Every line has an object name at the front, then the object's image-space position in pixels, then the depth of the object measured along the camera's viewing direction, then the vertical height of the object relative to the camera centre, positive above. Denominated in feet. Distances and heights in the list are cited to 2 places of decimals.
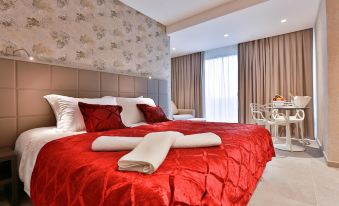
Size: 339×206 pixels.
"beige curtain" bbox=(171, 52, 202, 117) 18.69 +2.21
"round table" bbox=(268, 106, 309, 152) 10.61 -2.52
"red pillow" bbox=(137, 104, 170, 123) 8.78 -0.46
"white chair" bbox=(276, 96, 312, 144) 11.09 -0.03
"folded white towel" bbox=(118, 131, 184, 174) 2.77 -0.82
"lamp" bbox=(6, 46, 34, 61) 6.58 +1.82
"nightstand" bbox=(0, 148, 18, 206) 5.10 -1.95
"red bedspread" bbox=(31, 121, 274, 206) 2.38 -1.10
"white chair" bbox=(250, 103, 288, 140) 11.14 -0.98
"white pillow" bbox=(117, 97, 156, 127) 8.16 -0.36
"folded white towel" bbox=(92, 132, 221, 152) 3.80 -0.80
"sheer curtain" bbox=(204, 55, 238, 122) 16.84 +1.33
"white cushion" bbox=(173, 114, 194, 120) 14.60 -1.07
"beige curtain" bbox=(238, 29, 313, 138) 13.33 +2.54
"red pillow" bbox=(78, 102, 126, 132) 6.21 -0.45
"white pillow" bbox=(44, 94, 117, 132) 6.42 -0.27
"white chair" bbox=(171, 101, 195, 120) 15.99 -0.80
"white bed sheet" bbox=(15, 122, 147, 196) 4.84 -1.17
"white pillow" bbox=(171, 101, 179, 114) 17.43 -0.62
